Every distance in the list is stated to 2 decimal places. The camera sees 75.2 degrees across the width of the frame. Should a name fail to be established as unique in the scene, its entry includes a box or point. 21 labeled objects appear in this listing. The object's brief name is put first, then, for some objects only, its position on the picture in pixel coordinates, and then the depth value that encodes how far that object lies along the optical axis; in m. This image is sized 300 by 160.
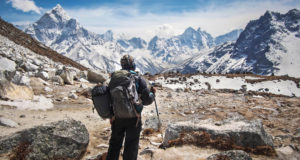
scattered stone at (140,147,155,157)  7.06
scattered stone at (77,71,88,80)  24.06
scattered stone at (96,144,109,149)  7.84
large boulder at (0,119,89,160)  6.10
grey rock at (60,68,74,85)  19.19
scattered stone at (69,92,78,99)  15.14
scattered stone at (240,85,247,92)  23.12
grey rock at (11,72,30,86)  12.98
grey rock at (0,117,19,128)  8.38
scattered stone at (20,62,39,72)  18.31
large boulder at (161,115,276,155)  6.68
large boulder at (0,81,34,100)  11.46
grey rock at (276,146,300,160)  6.24
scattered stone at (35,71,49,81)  17.95
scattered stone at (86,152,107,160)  6.36
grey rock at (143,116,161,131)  9.73
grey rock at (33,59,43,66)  22.48
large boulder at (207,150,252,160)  5.72
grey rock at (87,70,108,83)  23.77
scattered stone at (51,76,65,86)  18.32
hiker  4.94
